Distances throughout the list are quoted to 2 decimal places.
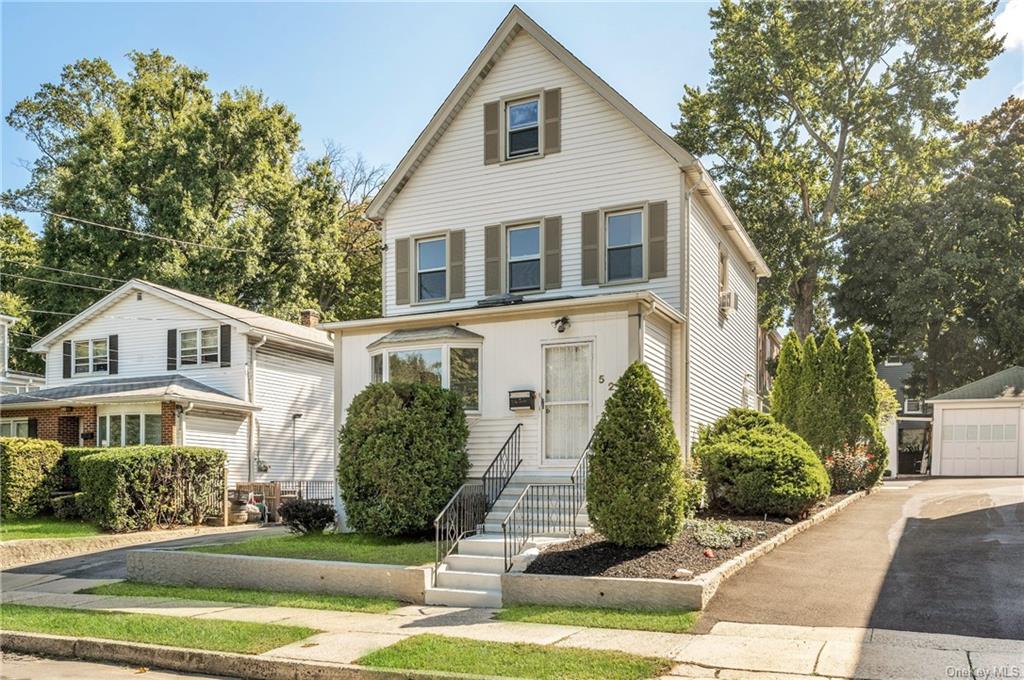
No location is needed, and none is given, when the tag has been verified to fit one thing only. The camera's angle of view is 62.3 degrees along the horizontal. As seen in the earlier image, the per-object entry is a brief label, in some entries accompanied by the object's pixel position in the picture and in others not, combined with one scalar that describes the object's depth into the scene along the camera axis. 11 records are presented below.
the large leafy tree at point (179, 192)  33.97
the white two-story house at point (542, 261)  14.27
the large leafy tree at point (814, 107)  32.83
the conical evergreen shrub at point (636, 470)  10.34
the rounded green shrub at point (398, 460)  12.94
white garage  25.61
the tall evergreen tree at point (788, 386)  19.88
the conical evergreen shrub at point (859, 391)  18.94
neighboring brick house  23.50
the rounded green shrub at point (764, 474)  13.21
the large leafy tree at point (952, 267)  30.23
